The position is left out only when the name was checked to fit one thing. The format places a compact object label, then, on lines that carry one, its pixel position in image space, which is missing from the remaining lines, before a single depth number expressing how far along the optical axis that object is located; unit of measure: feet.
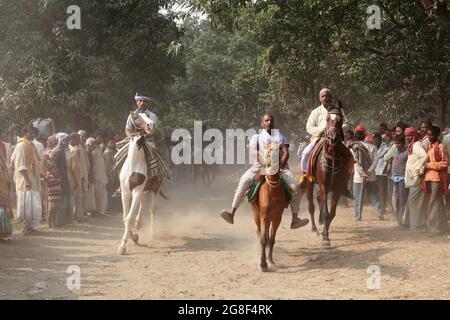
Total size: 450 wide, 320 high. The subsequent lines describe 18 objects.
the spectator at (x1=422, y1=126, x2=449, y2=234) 36.86
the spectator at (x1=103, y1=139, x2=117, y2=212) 54.03
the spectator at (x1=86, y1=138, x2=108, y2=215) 50.98
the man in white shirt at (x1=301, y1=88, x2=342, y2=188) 37.45
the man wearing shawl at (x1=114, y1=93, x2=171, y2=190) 35.83
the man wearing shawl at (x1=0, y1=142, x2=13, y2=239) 36.91
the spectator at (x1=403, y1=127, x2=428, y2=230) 37.78
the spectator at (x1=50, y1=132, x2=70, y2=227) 43.68
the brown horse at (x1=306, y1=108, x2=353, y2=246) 34.35
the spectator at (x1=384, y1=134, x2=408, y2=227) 41.99
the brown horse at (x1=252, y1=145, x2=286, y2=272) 28.04
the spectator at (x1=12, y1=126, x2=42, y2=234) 40.42
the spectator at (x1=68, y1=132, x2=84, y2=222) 46.55
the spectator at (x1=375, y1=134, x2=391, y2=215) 47.16
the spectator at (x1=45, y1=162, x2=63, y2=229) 43.29
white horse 34.88
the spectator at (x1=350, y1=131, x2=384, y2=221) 45.80
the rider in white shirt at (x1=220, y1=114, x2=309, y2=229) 29.17
